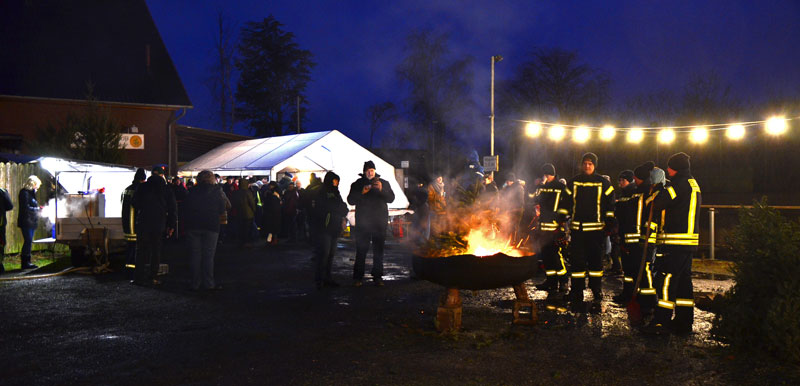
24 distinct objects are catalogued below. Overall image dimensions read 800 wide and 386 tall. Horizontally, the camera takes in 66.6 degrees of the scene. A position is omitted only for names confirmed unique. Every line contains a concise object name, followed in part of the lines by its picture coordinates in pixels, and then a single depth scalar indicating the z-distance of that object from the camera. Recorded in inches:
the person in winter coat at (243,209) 607.2
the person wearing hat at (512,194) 445.4
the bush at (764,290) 202.8
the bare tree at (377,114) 2225.8
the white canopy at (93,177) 571.2
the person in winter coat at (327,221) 359.3
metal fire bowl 246.1
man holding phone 366.6
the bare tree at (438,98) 1281.1
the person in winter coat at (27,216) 437.1
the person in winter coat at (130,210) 375.2
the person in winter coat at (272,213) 641.0
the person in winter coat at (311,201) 365.1
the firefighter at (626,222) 316.8
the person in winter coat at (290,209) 656.4
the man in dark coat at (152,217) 363.9
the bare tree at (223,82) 1778.2
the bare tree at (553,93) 1435.8
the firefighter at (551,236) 331.3
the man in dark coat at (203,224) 348.2
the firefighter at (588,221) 306.2
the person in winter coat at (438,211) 266.2
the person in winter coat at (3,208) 412.8
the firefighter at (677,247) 253.0
